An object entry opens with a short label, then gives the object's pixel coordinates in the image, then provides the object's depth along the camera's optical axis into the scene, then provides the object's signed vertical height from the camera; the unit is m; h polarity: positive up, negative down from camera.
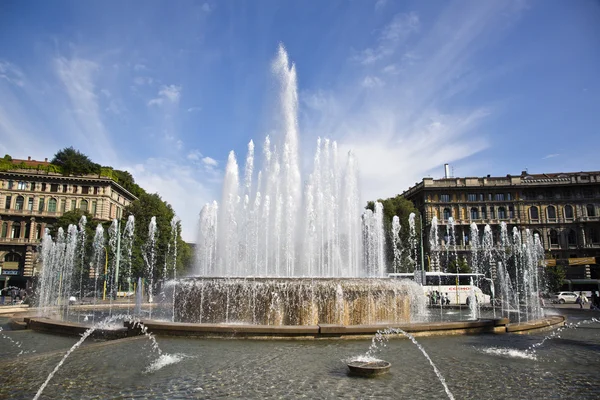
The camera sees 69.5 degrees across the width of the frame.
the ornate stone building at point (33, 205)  57.47 +10.84
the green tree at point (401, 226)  57.38 +7.48
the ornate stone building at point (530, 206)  66.19 +11.53
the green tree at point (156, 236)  49.16 +5.62
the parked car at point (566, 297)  40.22 -1.56
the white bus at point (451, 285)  34.16 -0.33
